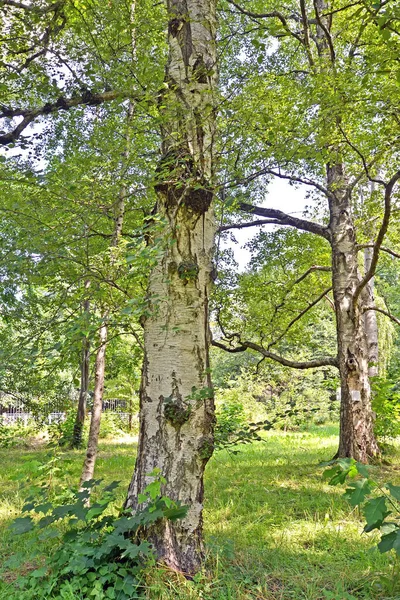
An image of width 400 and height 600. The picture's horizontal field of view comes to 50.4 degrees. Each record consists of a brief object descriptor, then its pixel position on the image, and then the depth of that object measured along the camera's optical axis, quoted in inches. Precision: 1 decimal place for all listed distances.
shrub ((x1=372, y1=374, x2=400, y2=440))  296.0
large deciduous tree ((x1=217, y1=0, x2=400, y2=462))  153.7
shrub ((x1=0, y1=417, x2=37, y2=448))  423.8
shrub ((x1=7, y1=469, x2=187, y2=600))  86.6
